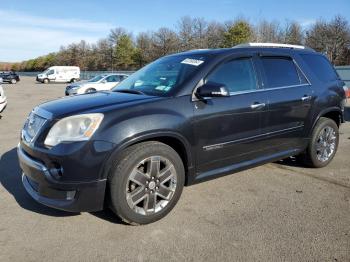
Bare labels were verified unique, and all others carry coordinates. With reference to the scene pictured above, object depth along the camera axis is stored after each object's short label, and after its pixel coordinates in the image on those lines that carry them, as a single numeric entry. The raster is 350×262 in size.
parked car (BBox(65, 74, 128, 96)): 22.04
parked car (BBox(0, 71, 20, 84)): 45.59
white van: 48.69
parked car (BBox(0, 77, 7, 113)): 10.58
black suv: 3.42
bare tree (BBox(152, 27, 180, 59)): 62.59
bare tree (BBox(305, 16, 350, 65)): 53.81
